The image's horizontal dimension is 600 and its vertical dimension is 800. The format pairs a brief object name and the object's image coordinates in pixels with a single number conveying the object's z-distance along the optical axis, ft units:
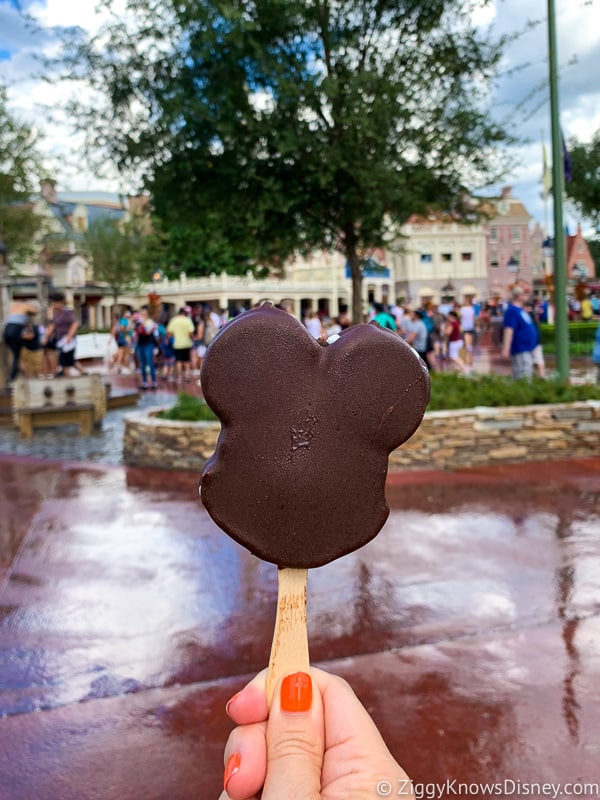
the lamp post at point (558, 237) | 30.71
